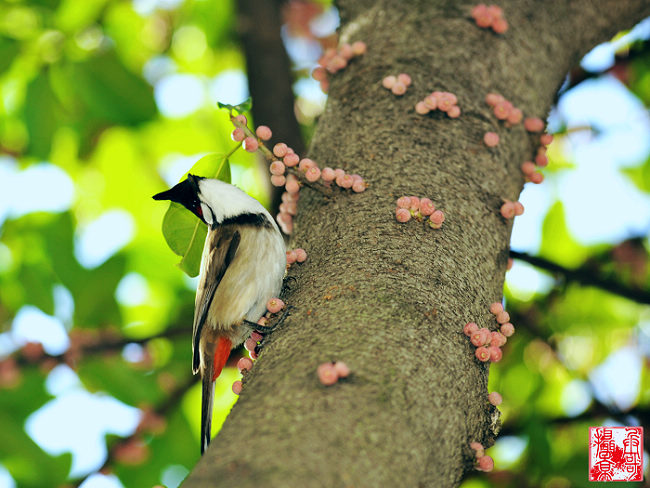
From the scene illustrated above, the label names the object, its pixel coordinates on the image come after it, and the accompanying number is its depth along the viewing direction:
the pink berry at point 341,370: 3.03
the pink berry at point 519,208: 4.65
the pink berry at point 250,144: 4.34
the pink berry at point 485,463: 3.51
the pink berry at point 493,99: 5.12
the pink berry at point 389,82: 5.04
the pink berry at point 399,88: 5.00
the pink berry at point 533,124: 5.36
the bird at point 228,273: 5.35
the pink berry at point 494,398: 3.78
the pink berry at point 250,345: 4.67
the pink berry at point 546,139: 5.39
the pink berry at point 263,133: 4.58
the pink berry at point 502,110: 5.11
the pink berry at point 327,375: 3.01
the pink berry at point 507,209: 4.60
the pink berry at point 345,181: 4.45
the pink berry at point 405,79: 5.03
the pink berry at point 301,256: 4.30
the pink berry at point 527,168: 5.26
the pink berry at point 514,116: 5.13
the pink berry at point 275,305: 4.17
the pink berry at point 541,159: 5.47
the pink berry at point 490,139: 4.84
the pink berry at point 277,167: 4.54
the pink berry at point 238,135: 4.37
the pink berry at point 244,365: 4.03
